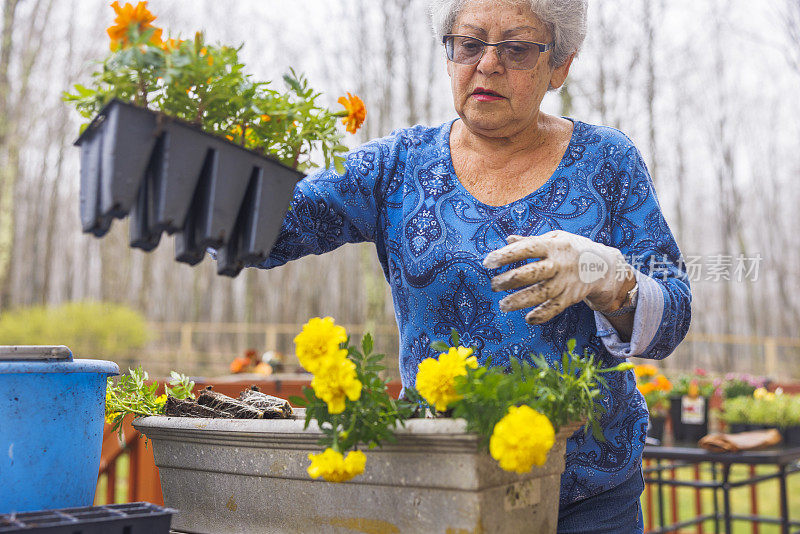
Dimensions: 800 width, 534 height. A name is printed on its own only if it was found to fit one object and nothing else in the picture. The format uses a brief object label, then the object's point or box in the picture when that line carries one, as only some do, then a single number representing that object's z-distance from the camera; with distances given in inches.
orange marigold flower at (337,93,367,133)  50.1
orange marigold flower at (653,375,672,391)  169.5
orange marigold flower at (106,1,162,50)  39.3
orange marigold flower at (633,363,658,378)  180.9
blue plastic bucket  43.7
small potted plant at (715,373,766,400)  203.2
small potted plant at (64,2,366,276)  38.4
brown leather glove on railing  134.5
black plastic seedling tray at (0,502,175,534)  36.0
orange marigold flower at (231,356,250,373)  237.0
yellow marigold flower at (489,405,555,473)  34.1
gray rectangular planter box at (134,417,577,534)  37.5
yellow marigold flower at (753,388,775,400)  170.4
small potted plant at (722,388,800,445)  156.7
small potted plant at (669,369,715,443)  157.6
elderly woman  52.0
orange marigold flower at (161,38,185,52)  41.2
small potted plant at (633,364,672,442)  169.8
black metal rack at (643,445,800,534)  133.2
